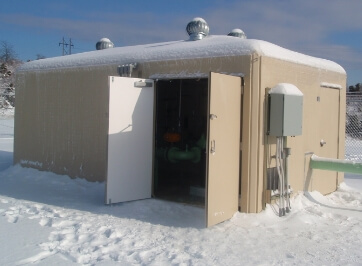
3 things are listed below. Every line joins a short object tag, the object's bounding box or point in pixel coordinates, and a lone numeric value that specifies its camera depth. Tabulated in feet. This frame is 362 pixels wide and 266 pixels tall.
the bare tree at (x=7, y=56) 184.96
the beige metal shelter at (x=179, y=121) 21.81
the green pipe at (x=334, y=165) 25.23
